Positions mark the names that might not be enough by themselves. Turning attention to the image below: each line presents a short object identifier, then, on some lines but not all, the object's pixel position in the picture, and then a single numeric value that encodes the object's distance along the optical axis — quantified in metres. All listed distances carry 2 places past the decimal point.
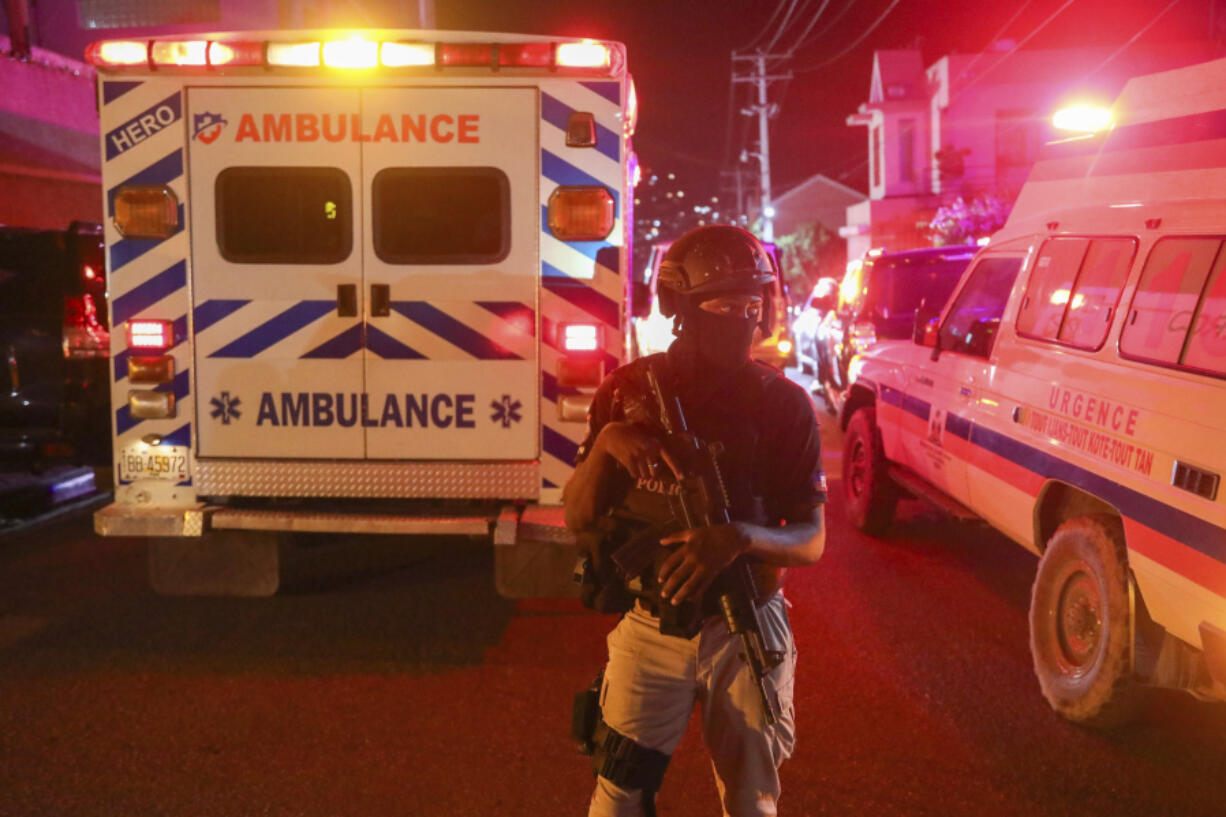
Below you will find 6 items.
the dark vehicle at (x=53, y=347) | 7.65
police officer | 2.56
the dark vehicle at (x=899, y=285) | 10.99
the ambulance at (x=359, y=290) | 5.17
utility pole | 42.84
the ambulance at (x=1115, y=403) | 3.82
